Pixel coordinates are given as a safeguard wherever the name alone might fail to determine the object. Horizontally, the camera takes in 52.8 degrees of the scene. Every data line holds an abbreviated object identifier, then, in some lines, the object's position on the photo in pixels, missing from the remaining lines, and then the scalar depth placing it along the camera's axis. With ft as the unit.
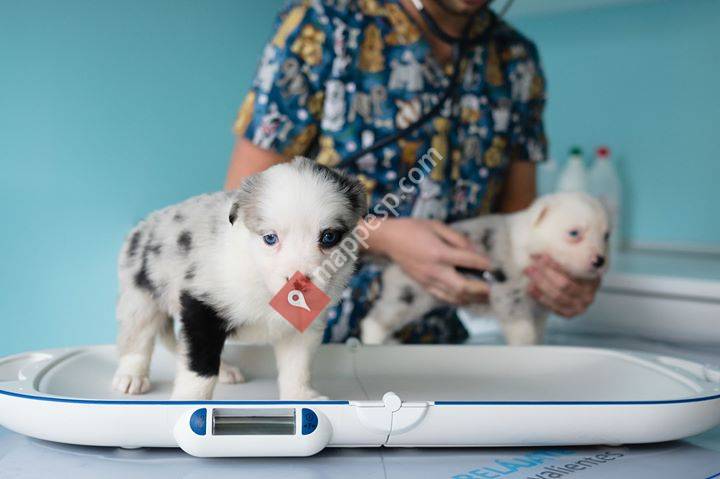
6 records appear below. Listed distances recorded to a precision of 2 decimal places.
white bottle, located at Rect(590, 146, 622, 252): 8.86
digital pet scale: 2.35
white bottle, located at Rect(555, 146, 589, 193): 8.82
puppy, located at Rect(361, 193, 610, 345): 4.87
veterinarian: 4.11
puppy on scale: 2.31
